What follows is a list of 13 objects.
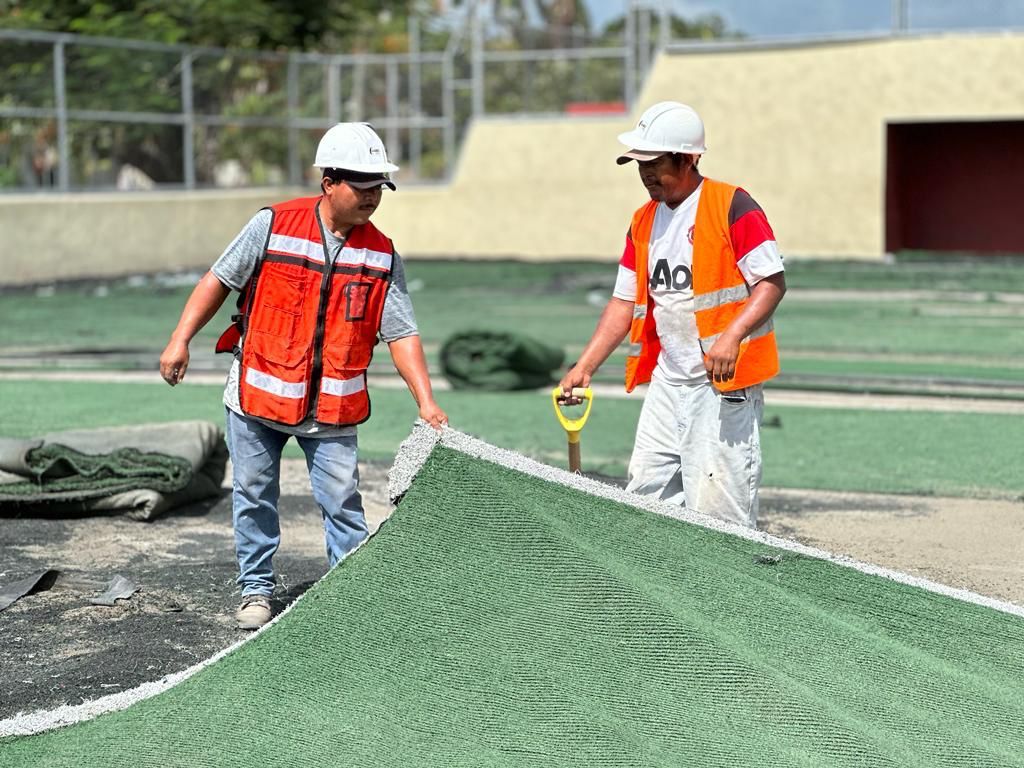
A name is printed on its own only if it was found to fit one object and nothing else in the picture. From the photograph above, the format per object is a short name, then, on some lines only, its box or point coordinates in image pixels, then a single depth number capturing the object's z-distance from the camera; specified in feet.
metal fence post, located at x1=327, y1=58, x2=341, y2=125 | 85.05
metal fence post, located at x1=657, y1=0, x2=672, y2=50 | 78.02
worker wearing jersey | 17.10
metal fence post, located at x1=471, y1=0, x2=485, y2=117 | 81.87
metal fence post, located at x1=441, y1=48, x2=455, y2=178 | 84.02
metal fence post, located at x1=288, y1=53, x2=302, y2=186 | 82.53
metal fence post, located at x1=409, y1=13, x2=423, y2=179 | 84.53
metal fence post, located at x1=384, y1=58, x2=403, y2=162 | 84.58
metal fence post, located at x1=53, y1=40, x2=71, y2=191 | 65.05
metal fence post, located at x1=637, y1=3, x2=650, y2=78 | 78.95
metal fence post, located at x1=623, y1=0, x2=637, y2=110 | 78.89
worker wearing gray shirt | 16.96
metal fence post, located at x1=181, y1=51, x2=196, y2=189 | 73.41
